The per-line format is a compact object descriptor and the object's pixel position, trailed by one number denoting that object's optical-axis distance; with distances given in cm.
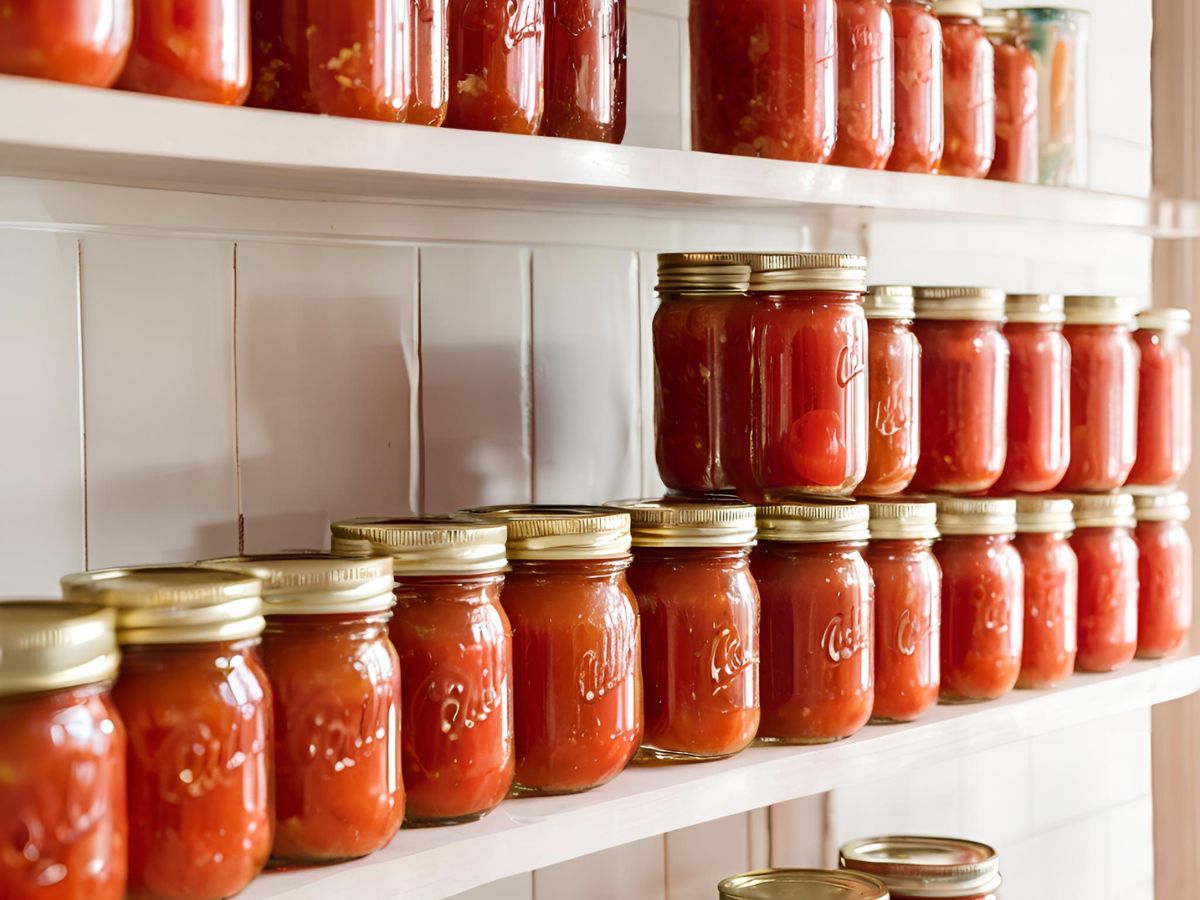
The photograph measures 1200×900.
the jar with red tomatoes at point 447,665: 86
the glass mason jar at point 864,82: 113
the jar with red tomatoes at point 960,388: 124
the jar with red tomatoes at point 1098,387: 138
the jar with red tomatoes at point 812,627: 107
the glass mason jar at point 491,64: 91
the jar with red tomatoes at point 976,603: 121
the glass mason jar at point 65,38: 67
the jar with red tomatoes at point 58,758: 66
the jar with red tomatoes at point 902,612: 113
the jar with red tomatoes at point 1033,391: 131
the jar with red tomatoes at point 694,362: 111
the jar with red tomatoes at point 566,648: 92
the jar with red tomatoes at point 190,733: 72
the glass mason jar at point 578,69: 99
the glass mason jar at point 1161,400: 144
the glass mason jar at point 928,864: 129
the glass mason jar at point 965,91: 127
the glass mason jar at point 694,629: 100
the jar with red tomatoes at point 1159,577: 141
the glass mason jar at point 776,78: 107
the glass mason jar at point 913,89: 120
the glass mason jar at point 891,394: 117
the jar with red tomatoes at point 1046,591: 128
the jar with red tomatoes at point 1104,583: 135
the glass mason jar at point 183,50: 74
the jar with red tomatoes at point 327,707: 80
